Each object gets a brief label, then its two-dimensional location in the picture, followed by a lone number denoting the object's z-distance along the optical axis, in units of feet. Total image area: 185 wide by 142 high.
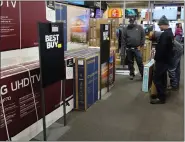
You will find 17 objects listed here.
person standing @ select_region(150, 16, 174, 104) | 9.88
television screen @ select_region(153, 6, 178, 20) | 23.62
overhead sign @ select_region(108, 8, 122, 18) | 28.12
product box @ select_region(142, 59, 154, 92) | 11.84
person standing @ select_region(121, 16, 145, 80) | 14.46
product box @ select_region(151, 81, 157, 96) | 11.27
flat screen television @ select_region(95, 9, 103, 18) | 17.02
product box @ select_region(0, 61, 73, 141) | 6.07
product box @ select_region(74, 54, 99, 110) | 9.23
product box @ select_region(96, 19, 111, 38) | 13.88
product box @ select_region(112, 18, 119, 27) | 17.43
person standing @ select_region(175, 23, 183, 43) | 22.58
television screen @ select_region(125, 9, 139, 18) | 26.22
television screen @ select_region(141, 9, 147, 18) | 25.96
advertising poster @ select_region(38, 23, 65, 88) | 6.31
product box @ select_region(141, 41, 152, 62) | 18.80
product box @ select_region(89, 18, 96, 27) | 13.20
